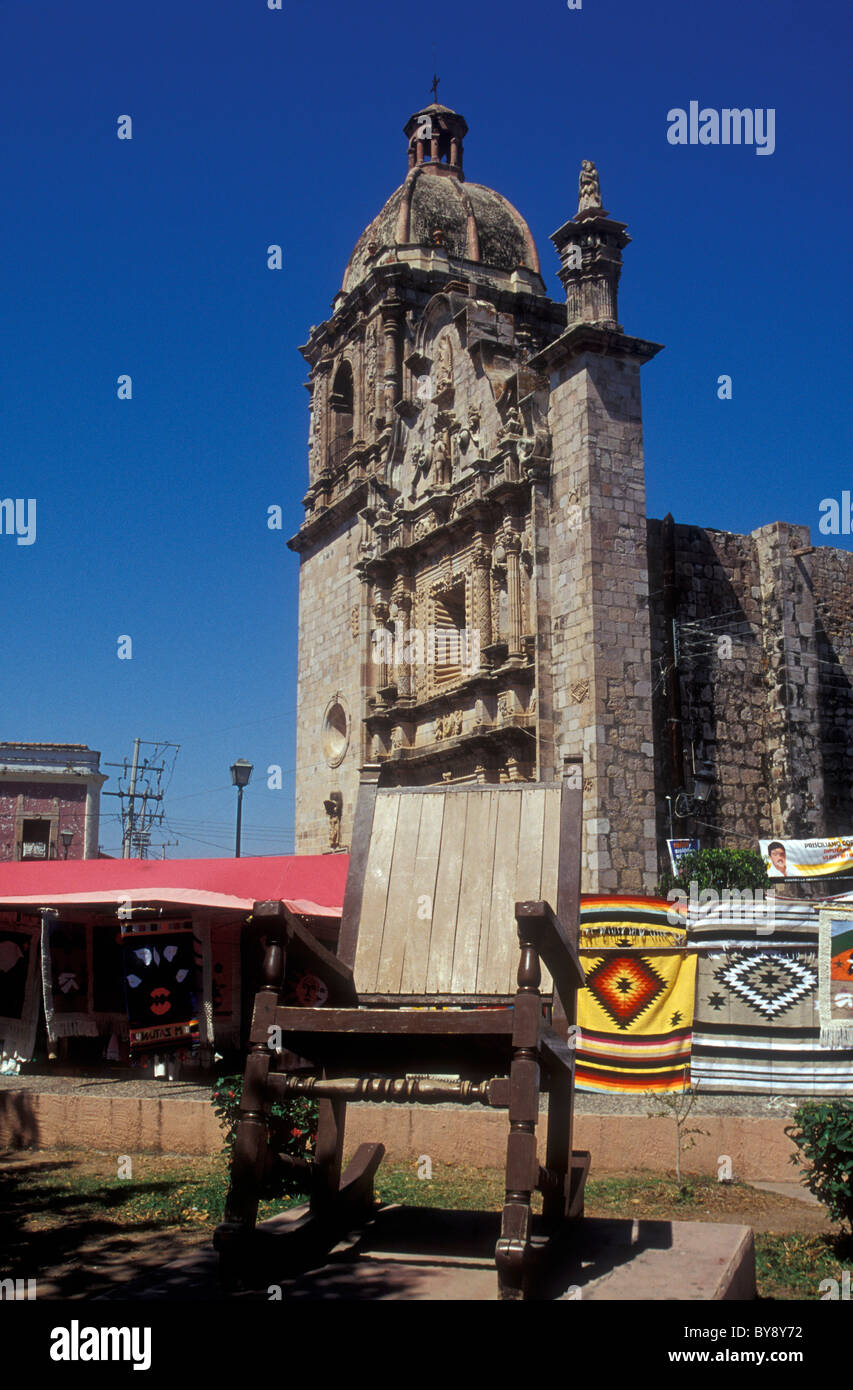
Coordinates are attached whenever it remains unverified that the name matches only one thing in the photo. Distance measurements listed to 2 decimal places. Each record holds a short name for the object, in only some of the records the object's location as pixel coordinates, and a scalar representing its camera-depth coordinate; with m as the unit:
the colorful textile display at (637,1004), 9.39
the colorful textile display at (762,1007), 8.94
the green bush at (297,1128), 6.82
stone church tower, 15.54
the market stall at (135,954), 10.67
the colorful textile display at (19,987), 11.40
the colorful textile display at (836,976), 8.92
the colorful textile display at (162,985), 10.57
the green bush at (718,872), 14.25
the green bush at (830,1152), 5.77
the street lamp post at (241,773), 17.97
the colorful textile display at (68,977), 11.26
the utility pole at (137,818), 43.16
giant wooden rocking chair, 3.74
